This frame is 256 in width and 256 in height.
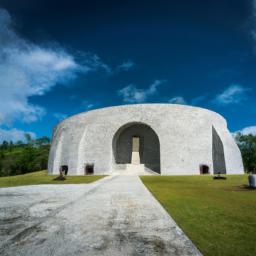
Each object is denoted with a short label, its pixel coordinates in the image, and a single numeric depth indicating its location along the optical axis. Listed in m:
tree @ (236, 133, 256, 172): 38.97
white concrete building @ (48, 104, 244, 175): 25.41
